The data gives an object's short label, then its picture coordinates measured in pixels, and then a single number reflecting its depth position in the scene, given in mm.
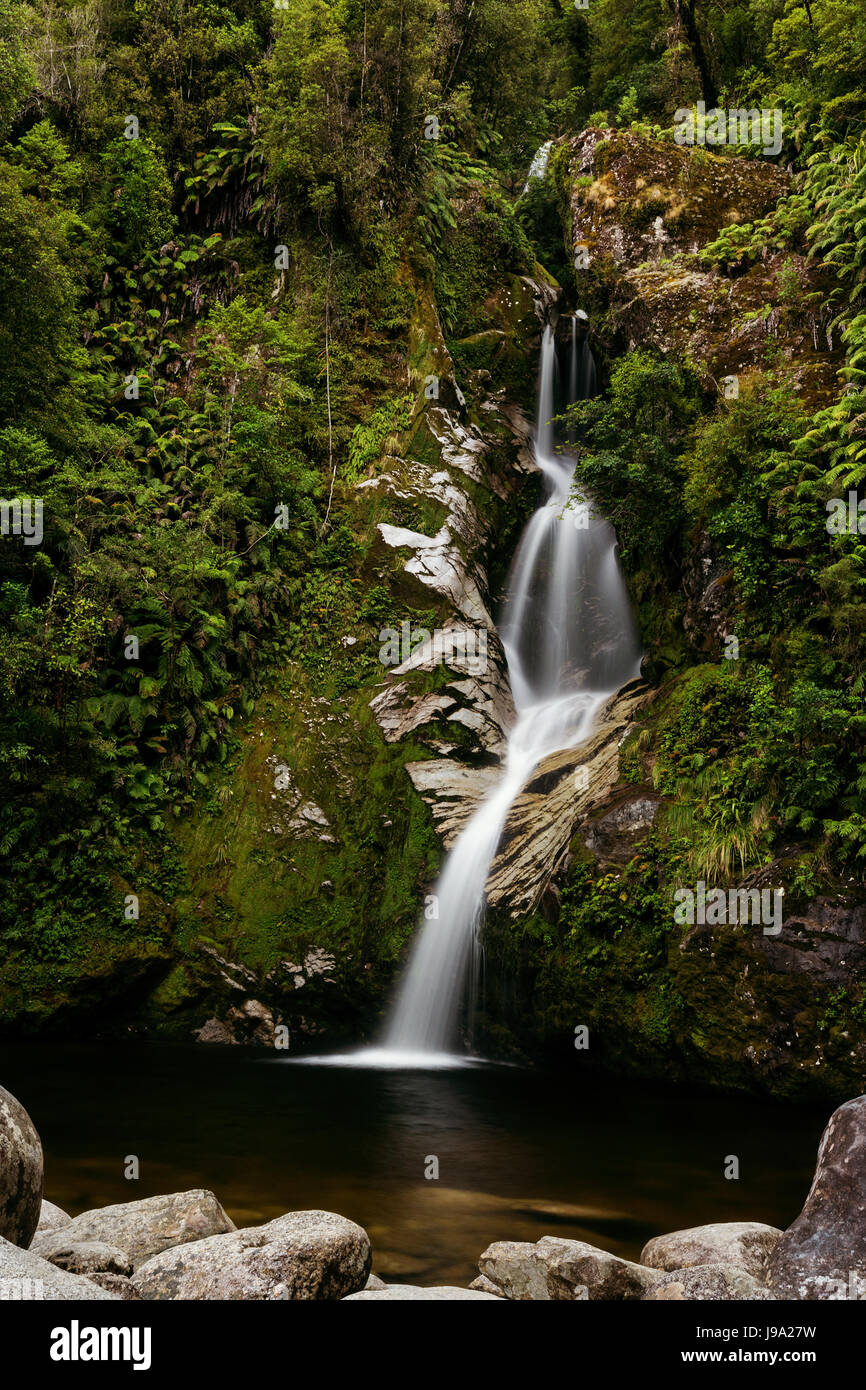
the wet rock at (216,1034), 12297
